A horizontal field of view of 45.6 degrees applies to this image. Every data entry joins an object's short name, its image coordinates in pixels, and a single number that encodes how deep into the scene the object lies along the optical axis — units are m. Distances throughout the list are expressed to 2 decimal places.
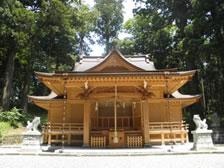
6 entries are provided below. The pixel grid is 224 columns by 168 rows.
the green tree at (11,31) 21.83
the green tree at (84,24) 29.47
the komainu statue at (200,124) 12.73
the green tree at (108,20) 41.84
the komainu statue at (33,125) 13.01
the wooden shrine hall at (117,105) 14.05
